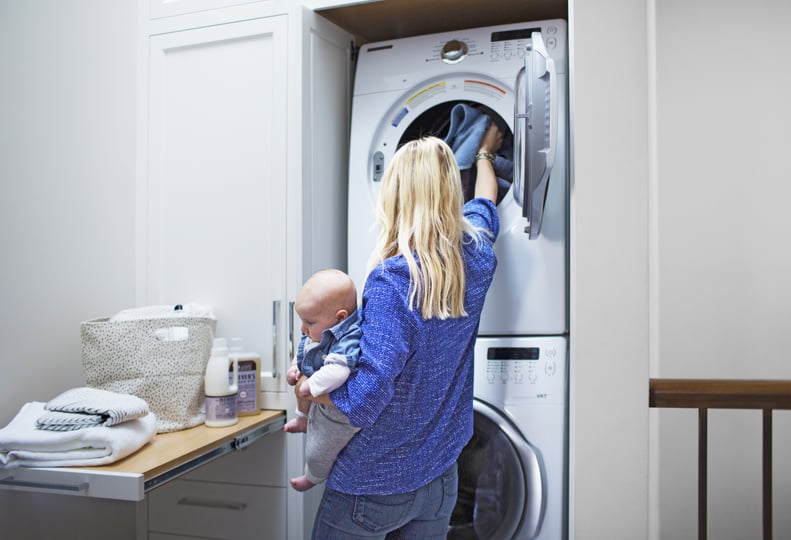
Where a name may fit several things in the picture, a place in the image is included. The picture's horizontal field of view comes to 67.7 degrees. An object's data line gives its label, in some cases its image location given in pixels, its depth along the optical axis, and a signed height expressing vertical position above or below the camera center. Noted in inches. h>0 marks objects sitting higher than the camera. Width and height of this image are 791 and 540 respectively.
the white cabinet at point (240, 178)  71.7 +11.8
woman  50.9 -7.8
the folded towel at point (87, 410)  53.4 -12.9
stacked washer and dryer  66.2 -0.8
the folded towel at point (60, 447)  51.9 -15.7
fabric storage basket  63.3 -9.8
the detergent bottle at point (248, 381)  69.4 -13.0
